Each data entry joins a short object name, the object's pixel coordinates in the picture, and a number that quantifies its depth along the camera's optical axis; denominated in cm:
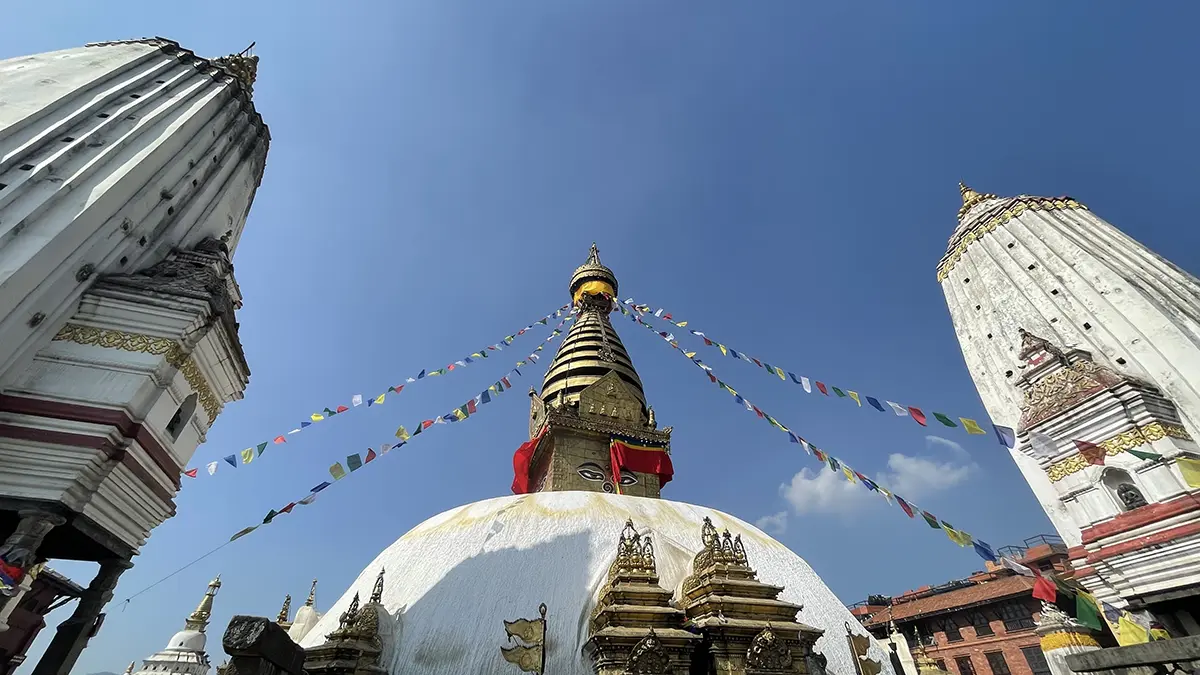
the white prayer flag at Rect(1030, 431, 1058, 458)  1544
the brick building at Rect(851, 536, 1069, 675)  2441
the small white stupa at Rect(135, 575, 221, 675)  1686
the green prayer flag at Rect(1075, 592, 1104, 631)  1092
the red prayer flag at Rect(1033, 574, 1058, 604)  1043
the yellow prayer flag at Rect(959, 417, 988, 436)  1144
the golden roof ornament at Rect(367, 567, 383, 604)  957
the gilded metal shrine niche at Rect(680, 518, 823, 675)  842
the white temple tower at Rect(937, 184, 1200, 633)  1280
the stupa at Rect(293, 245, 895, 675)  849
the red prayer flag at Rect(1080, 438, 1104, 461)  1407
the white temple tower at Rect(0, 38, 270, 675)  744
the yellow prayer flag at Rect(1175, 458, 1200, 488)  1076
